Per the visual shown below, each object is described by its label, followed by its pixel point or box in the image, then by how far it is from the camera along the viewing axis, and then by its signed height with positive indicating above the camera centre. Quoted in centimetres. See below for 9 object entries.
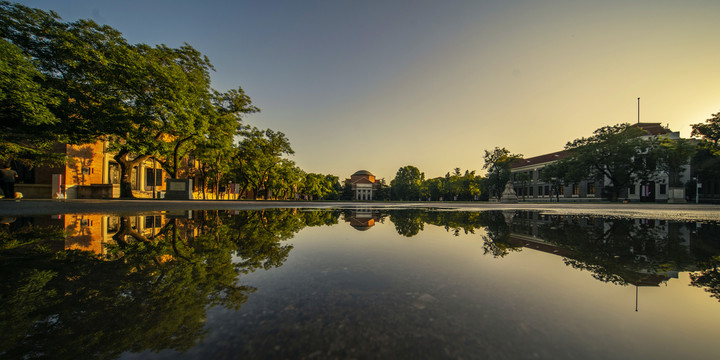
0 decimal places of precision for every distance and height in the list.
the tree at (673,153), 2930 +410
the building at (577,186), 3906 +2
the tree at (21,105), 1093 +334
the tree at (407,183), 7756 +4
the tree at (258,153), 2978 +348
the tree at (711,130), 3150 +740
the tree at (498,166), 4822 +367
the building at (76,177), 2275 +12
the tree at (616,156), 3058 +390
